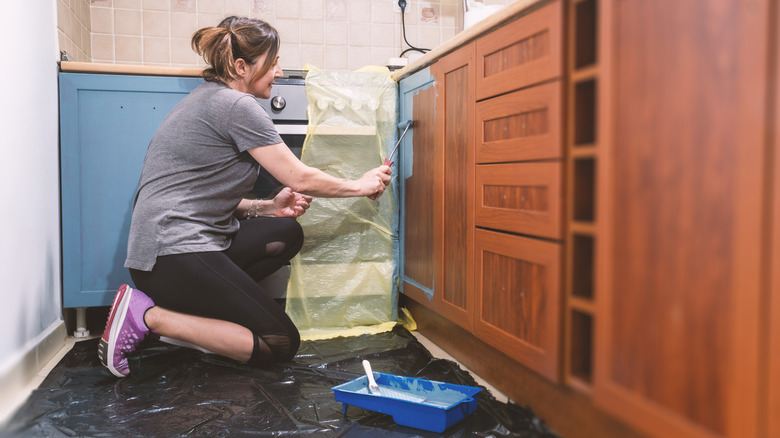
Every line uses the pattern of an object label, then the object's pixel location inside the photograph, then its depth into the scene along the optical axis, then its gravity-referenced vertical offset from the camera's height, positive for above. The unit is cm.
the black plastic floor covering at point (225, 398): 123 -51
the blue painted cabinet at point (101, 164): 195 +8
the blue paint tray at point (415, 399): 119 -47
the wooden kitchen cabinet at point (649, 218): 67 -4
